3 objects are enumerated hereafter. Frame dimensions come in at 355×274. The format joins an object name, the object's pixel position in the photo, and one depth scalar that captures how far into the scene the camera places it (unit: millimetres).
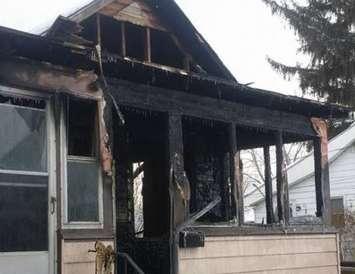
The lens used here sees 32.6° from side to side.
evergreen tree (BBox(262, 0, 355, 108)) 20062
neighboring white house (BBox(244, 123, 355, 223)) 22062
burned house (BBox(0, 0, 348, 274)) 7543
